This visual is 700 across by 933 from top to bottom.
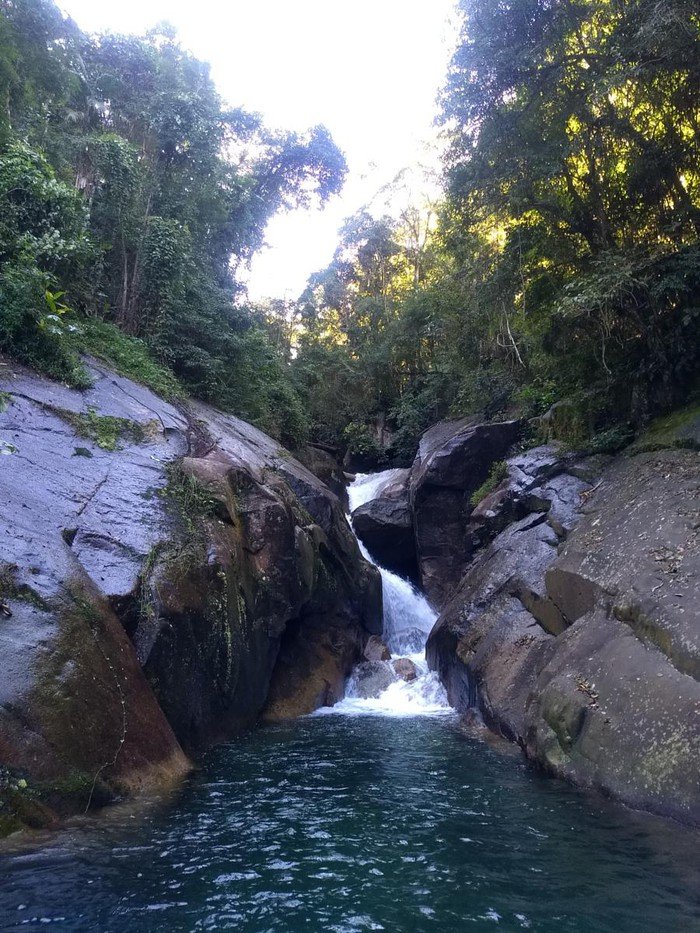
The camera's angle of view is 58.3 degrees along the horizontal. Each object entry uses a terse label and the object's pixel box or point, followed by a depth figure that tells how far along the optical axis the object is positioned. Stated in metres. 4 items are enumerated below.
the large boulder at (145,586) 6.31
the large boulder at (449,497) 18.50
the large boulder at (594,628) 6.58
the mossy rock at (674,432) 10.53
